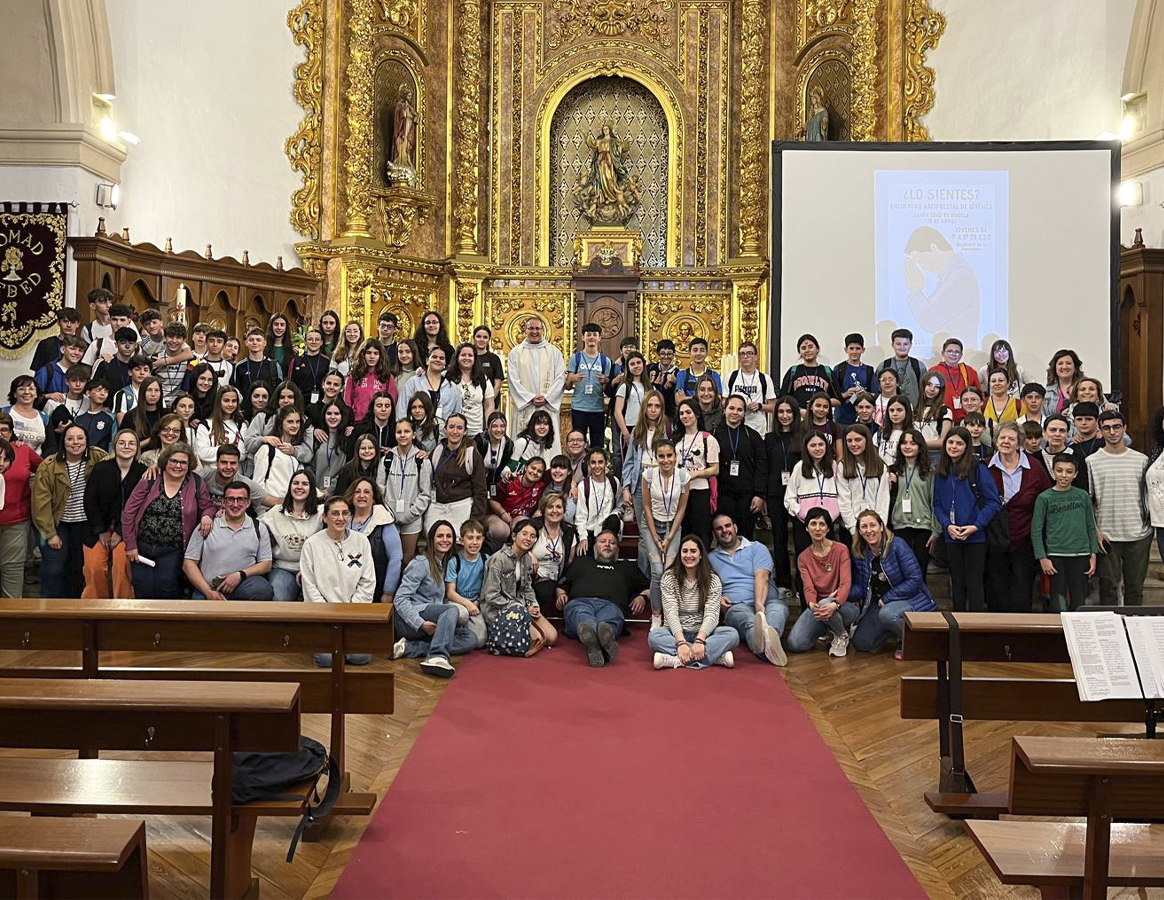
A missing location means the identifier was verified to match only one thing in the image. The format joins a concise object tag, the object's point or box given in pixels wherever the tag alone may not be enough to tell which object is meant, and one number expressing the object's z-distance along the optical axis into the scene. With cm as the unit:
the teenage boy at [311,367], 855
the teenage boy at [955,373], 856
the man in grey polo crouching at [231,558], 669
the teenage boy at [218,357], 841
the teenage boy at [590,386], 885
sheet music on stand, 339
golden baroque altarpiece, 1372
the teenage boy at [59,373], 780
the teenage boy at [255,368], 846
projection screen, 966
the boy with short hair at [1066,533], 686
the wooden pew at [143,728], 300
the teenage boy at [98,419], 742
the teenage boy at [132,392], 768
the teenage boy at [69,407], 753
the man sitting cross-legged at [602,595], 658
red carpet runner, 361
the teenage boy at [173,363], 820
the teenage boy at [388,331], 902
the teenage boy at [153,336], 852
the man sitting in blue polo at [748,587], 661
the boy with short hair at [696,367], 873
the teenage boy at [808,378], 848
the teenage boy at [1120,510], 707
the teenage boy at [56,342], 797
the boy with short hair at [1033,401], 766
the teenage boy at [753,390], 838
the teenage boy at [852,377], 845
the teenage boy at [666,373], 899
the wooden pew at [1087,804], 258
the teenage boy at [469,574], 669
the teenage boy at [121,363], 799
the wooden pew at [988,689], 424
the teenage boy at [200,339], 877
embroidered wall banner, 997
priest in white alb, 904
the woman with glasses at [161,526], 677
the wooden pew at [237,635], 412
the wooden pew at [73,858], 221
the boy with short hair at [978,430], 749
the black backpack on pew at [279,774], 339
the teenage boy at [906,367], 855
